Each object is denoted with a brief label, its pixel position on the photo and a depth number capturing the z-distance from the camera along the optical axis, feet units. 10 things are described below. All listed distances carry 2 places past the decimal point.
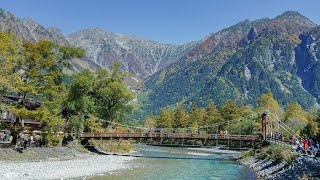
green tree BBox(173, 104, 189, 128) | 328.06
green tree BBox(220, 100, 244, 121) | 284.04
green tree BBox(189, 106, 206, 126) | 320.52
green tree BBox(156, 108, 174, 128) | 345.43
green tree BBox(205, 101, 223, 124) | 297.67
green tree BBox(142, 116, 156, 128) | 395.67
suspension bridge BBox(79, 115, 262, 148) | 163.02
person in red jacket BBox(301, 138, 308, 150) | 87.97
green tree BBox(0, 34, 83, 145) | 102.73
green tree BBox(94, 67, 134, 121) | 178.29
